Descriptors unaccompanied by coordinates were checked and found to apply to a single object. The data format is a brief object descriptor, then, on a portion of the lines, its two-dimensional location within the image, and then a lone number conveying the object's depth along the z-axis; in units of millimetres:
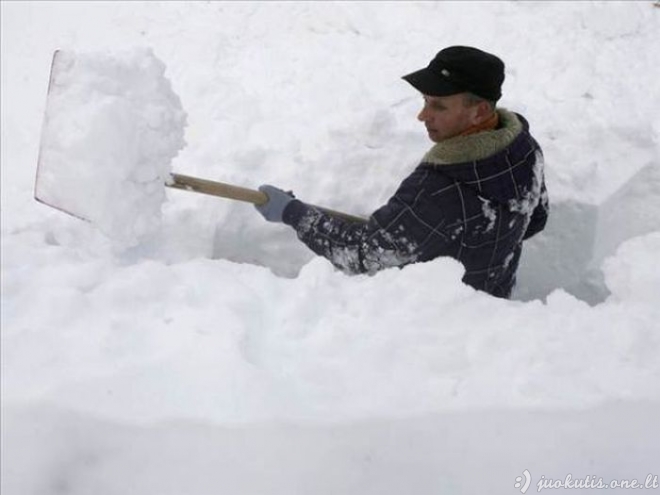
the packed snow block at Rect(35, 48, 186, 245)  2137
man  2027
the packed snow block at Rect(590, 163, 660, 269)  3420
